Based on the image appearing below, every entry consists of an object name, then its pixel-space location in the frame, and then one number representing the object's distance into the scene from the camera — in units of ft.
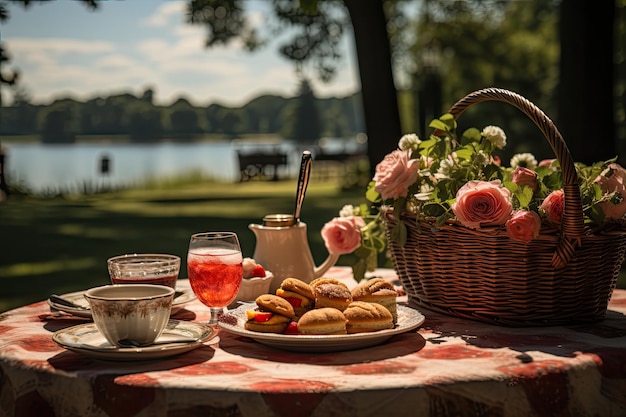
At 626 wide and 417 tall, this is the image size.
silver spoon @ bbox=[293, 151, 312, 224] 7.50
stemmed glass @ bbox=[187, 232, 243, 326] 6.28
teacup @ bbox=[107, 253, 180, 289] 6.63
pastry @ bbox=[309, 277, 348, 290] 6.34
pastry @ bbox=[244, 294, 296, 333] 5.84
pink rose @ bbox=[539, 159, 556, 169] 7.50
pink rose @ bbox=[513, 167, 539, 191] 6.66
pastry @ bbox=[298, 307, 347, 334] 5.68
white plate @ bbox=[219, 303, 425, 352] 5.49
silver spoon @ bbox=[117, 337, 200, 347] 5.46
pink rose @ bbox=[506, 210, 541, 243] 6.07
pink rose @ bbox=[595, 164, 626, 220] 6.39
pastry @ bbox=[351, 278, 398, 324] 6.17
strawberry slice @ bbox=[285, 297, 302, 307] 6.15
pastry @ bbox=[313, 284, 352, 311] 6.12
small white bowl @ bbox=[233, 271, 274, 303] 7.28
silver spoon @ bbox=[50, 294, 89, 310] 6.93
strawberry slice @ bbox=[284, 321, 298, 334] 5.79
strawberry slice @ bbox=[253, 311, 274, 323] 5.86
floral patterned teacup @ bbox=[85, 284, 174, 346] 5.38
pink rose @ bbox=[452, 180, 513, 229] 6.18
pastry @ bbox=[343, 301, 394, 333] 5.78
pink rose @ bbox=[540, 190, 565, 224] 6.23
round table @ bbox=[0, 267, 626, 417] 4.75
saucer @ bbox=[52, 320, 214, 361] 5.30
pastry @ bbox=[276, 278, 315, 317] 6.16
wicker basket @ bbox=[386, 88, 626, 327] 6.24
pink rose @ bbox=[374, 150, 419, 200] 6.98
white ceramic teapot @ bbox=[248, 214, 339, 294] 7.58
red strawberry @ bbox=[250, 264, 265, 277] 7.37
